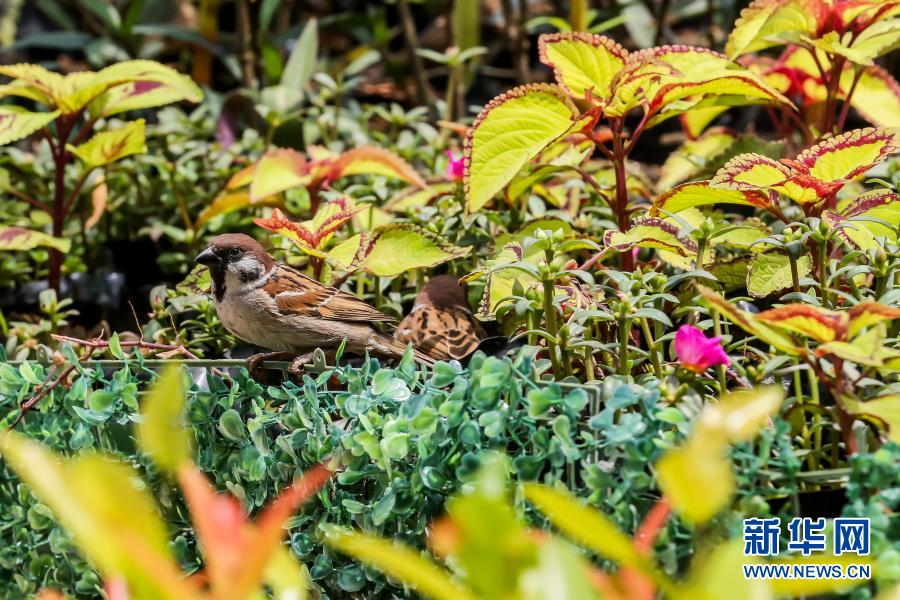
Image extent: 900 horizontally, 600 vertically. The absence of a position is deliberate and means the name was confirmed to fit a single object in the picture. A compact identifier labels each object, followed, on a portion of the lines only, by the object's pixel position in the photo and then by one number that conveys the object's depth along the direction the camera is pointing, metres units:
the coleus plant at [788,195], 3.73
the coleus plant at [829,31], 4.55
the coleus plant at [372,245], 4.26
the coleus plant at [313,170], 5.16
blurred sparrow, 4.22
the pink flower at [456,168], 5.02
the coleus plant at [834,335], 2.72
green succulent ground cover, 2.77
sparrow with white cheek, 4.26
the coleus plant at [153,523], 1.84
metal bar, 3.66
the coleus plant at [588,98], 4.09
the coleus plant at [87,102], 5.21
